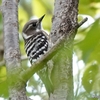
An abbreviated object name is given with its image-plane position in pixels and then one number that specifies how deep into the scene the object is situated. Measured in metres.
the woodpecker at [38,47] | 5.34
